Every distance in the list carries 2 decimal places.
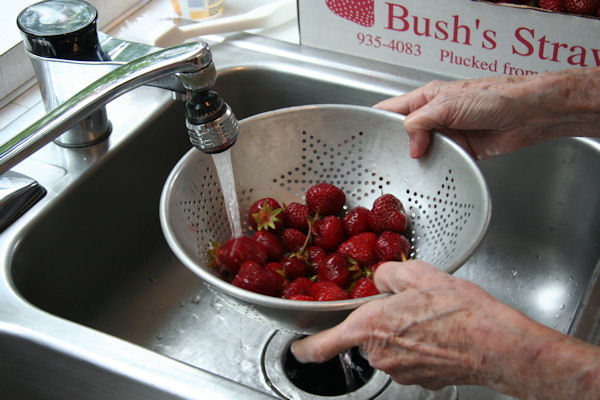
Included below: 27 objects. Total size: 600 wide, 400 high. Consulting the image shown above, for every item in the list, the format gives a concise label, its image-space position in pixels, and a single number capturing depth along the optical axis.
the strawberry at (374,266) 0.76
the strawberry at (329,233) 0.83
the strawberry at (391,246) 0.76
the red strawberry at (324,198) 0.83
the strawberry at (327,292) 0.69
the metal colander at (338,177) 0.70
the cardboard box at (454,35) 0.84
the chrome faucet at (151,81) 0.62
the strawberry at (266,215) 0.82
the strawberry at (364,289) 0.68
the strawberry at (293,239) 0.83
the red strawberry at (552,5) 0.89
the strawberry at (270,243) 0.80
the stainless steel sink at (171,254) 0.82
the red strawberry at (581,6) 0.88
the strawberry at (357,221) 0.82
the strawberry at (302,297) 0.68
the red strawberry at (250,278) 0.69
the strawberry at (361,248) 0.78
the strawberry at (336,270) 0.75
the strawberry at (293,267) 0.78
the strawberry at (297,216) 0.84
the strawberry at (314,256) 0.81
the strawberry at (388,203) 0.79
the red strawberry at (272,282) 0.70
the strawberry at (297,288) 0.72
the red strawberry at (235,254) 0.73
